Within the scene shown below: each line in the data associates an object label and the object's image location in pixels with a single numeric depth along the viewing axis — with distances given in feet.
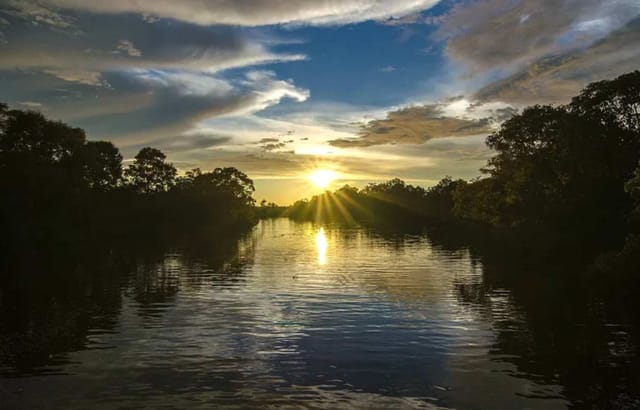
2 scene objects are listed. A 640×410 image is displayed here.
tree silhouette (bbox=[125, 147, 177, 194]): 464.65
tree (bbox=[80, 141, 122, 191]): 278.87
